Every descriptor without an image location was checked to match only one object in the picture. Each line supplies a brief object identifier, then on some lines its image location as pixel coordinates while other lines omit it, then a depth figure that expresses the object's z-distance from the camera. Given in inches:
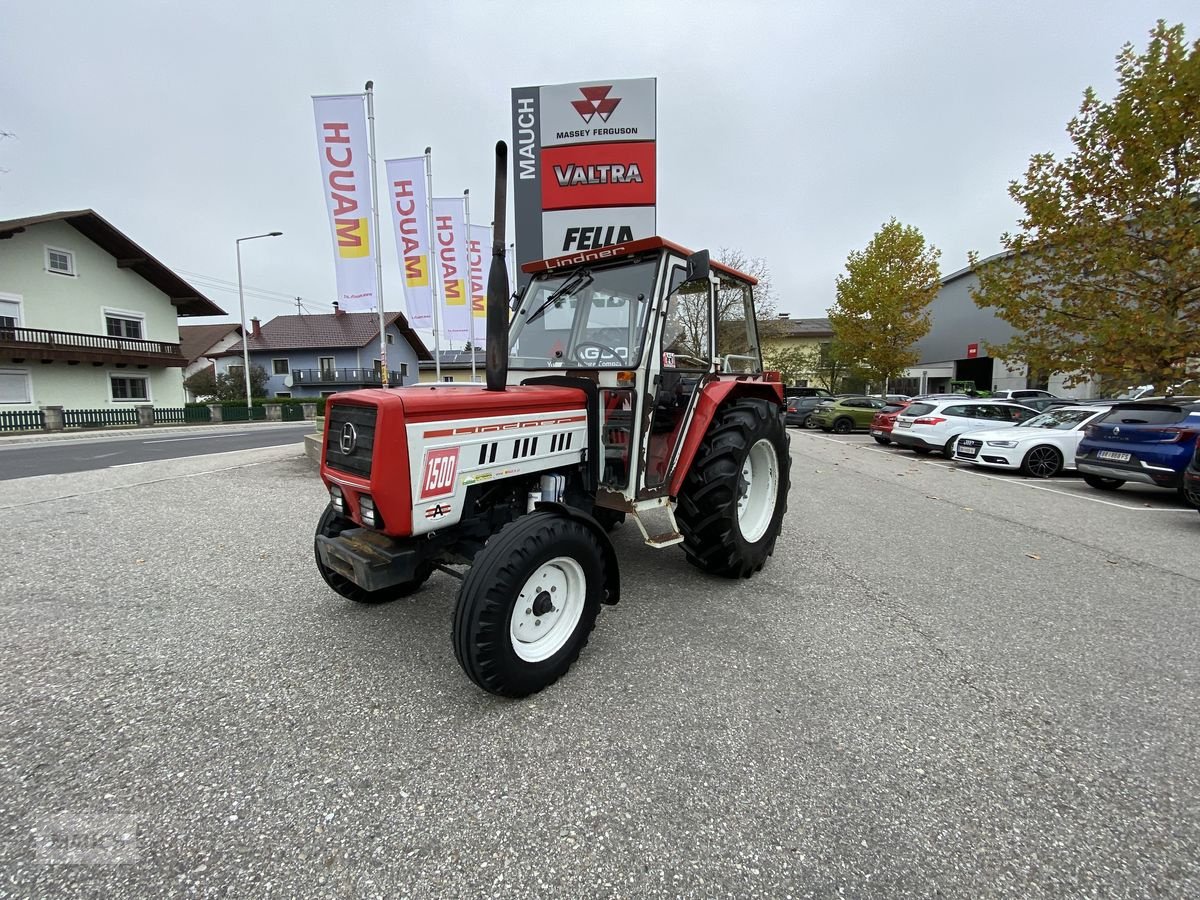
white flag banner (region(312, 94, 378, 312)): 406.0
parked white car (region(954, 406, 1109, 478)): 382.6
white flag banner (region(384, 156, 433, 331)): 498.0
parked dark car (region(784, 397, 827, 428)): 885.8
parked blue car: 274.2
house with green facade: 822.5
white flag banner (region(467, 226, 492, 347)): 623.5
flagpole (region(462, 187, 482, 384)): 586.9
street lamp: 1034.9
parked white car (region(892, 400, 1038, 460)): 473.1
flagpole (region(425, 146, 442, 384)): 508.4
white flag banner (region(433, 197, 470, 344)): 578.2
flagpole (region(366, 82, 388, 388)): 411.2
